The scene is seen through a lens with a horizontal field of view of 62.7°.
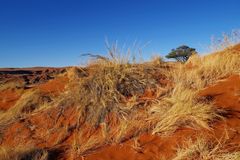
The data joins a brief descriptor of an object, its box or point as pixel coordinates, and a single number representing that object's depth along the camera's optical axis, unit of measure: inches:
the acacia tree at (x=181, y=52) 393.2
